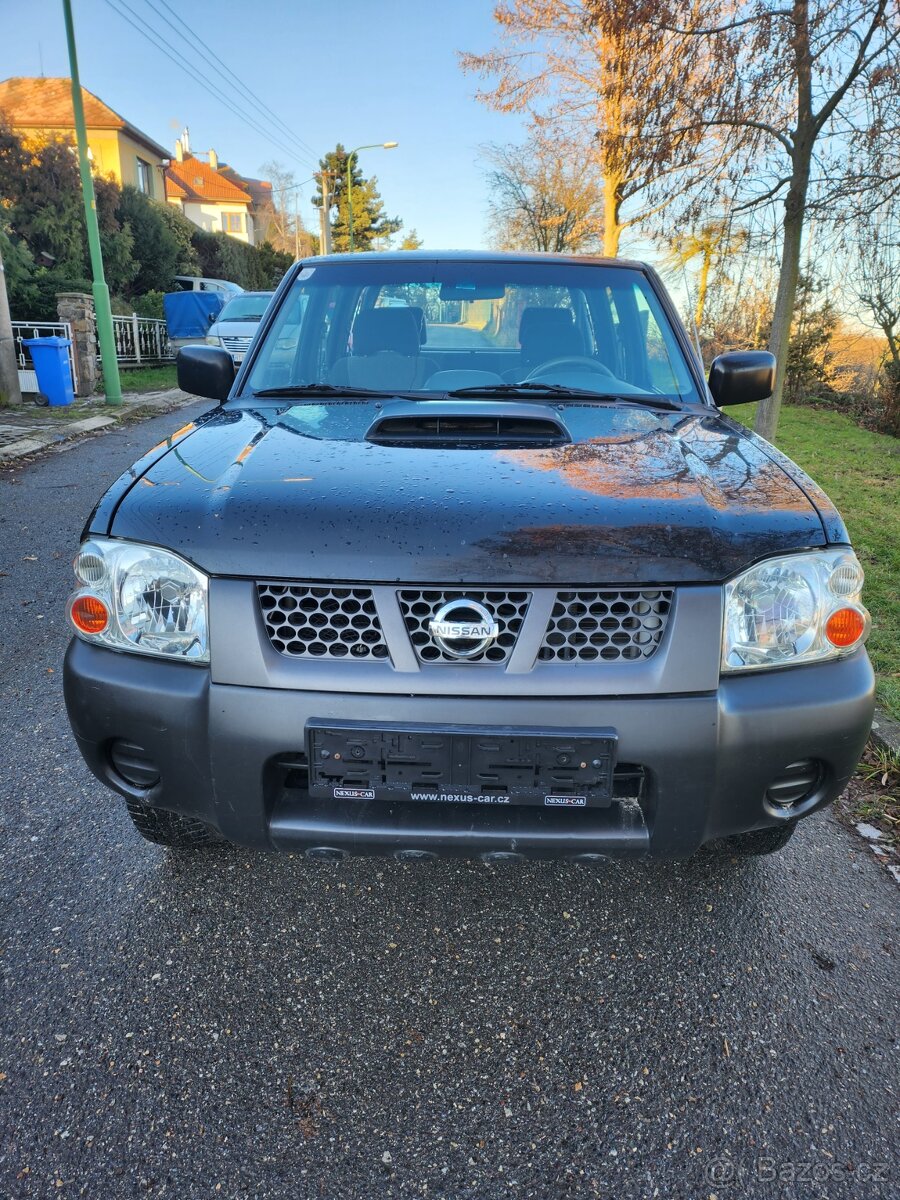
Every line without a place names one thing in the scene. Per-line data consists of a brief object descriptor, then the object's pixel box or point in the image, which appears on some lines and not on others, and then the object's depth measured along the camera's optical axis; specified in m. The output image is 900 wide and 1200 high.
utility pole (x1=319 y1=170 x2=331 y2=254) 34.16
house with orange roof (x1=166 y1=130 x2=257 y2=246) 58.19
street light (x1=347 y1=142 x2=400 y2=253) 34.19
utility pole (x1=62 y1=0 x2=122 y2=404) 11.73
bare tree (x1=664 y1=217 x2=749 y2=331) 7.72
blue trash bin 11.33
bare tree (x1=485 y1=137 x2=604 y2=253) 20.25
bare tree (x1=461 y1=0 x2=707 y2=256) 6.33
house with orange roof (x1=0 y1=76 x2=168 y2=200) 32.88
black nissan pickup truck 1.64
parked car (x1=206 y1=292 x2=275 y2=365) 15.54
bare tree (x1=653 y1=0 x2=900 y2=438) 5.81
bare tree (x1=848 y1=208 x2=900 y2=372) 7.06
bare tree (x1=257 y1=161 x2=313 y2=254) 68.75
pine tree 60.00
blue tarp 20.58
